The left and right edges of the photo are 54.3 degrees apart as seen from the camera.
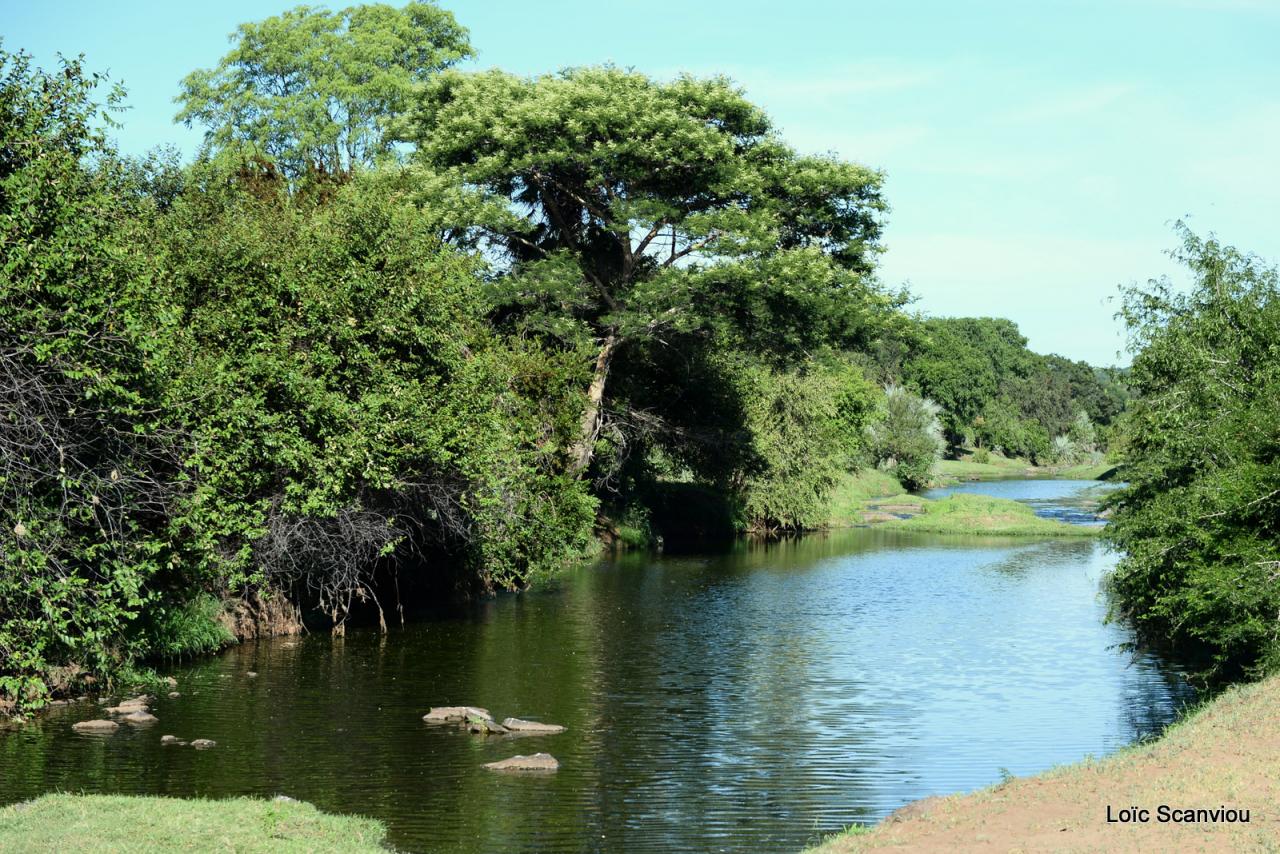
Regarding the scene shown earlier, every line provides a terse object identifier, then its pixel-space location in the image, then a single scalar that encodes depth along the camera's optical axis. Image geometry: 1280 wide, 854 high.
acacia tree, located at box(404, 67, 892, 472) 44.44
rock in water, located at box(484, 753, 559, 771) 19.89
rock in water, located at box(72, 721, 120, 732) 21.73
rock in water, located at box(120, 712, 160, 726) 22.44
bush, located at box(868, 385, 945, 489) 101.88
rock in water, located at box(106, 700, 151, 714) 23.02
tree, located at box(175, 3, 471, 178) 66.31
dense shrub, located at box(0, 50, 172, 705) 20.31
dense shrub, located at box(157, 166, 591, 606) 27.23
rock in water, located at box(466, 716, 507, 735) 22.56
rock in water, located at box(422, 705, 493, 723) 23.28
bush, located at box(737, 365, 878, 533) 61.91
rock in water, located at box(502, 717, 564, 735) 22.66
